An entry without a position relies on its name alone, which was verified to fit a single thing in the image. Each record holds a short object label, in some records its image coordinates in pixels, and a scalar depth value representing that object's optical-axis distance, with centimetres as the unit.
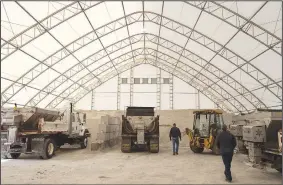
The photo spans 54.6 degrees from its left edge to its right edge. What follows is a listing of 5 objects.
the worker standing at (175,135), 1543
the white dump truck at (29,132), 1287
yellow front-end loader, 1525
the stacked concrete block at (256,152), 949
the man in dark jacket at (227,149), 827
